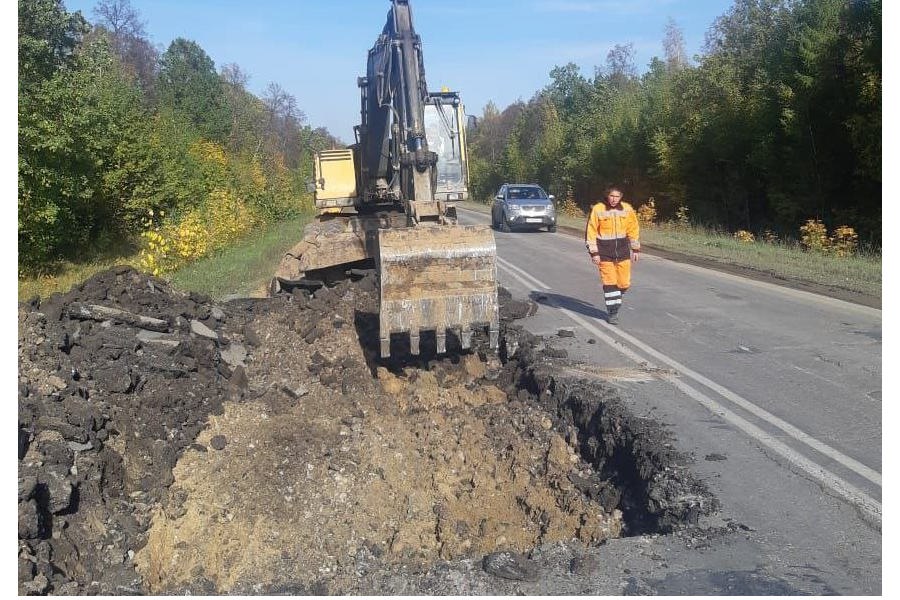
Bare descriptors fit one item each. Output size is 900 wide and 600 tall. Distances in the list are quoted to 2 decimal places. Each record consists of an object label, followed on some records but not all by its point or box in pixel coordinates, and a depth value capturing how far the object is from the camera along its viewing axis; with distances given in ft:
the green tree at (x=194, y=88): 170.19
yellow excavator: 25.82
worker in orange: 33.73
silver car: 84.74
